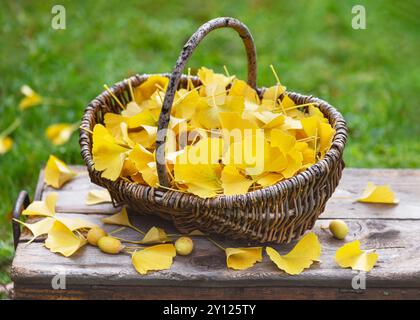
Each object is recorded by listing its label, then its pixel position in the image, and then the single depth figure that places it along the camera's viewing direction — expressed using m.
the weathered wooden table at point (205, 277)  1.35
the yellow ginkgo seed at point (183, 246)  1.39
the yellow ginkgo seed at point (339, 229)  1.49
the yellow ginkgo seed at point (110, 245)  1.40
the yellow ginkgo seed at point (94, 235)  1.44
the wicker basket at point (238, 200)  1.30
